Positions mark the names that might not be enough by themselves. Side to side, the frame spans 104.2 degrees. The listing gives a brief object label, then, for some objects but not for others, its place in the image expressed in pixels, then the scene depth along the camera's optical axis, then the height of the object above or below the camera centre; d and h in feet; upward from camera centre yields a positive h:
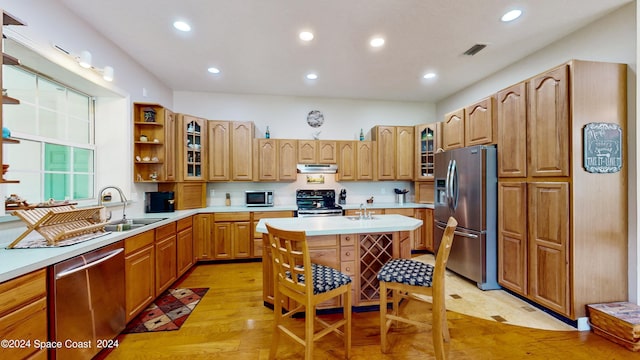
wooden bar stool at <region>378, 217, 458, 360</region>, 5.74 -2.55
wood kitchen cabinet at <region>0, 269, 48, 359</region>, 4.22 -2.37
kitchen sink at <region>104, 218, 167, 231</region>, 8.28 -1.51
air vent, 9.89 +5.35
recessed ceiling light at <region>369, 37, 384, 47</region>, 9.36 +5.33
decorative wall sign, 7.23 +0.95
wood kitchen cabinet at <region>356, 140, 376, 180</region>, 15.57 +1.31
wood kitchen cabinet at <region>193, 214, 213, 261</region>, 13.03 -2.88
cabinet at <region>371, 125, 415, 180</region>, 15.66 +1.87
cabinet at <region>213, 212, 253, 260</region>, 13.30 -2.90
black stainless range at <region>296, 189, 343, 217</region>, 14.71 -1.20
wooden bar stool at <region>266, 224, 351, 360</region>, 5.56 -2.56
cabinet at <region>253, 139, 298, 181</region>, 14.64 +1.32
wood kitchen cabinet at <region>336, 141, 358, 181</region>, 15.39 +1.24
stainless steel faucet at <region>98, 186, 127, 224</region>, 8.21 -1.22
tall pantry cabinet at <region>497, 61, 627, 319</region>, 7.27 -0.50
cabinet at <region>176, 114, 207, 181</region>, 13.08 +1.88
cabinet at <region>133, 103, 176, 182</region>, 11.30 +1.83
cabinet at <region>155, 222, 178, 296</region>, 9.14 -2.90
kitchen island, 7.66 -2.14
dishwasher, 5.15 -2.82
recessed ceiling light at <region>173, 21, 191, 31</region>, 8.31 +5.30
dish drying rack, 5.74 -1.01
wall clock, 16.15 +4.09
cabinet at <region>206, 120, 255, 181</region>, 14.10 +1.81
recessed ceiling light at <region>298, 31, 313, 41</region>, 8.92 +5.31
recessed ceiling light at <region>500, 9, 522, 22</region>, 7.80 +5.28
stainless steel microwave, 14.76 -0.98
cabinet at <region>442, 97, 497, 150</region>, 10.08 +2.43
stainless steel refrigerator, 9.93 -1.27
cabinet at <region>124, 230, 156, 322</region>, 7.39 -2.88
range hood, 14.78 +0.76
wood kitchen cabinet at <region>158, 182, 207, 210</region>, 13.08 -0.63
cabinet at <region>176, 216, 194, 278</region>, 10.91 -2.93
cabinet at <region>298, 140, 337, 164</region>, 15.03 +1.78
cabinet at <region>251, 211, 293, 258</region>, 13.64 -3.04
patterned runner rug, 7.60 -4.41
